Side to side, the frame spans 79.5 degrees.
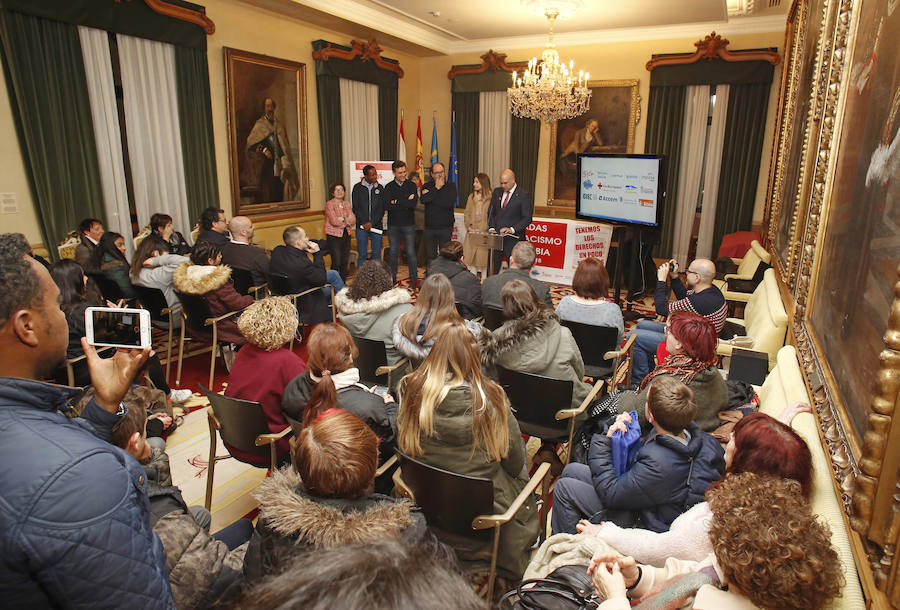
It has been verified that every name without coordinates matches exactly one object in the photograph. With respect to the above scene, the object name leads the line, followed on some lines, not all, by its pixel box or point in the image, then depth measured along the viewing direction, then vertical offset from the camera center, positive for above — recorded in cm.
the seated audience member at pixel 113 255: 498 -69
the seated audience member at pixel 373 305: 378 -82
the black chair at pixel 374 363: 360 -118
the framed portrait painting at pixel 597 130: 896 +96
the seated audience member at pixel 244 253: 530 -67
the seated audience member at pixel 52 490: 91 -53
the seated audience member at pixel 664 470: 203 -104
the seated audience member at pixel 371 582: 54 -40
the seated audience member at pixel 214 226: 586 -45
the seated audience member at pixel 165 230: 569 -48
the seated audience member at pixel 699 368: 266 -88
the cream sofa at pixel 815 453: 140 -94
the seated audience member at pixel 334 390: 235 -92
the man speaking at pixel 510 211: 750 -33
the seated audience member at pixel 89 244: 495 -58
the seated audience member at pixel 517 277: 432 -72
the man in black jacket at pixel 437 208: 803 -33
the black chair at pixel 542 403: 293 -118
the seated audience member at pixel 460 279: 467 -79
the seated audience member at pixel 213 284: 438 -80
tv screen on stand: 635 -1
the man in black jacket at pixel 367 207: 790 -32
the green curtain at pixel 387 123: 947 +108
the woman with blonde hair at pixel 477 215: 814 -44
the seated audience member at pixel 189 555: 143 -100
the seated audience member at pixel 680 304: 404 -87
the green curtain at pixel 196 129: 652 +66
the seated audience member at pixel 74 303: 359 -81
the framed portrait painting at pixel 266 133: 718 +70
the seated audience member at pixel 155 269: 484 -76
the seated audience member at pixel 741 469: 167 -86
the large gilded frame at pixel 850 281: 120 -32
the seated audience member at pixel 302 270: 527 -83
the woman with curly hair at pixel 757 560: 119 -82
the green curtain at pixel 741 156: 809 +49
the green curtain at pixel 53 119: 509 +62
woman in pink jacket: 778 -54
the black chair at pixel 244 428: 259 -119
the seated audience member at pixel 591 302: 386 -82
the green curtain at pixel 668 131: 859 +90
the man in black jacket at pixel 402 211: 782 -37
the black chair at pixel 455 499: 200 -119
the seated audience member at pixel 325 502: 138 -84
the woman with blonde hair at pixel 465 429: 211 -94
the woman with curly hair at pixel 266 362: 282 -93
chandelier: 680 +119
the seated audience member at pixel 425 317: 341 -81
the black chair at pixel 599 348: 371 -110
